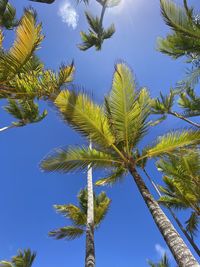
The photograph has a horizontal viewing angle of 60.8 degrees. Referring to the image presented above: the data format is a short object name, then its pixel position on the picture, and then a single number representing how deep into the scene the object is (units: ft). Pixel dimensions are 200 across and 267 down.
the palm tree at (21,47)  11.68
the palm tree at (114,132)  13.10
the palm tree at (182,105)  25.59
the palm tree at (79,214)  24.52
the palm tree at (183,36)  16.01
